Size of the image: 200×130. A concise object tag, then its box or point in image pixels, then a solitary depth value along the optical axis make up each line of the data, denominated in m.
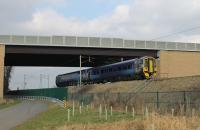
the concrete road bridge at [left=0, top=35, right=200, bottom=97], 69.75
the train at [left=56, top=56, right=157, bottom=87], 52.72
